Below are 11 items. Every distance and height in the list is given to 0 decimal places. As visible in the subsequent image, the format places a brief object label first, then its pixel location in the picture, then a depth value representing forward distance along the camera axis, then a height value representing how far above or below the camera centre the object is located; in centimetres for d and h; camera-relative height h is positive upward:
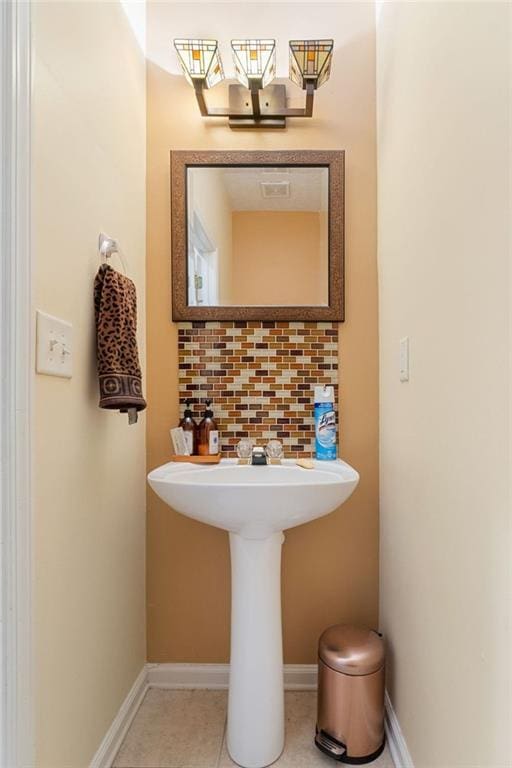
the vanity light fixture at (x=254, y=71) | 139 +99
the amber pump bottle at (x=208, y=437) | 148 -20
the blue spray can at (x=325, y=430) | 146 -17
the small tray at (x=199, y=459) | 144 -27
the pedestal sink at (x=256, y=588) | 110 -59
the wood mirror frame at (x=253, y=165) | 154 +51
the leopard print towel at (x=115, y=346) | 109 +8
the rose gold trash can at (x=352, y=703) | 121 -89
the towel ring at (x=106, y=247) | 117 +34
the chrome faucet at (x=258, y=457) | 141 -25
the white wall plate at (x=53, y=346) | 87 +6
